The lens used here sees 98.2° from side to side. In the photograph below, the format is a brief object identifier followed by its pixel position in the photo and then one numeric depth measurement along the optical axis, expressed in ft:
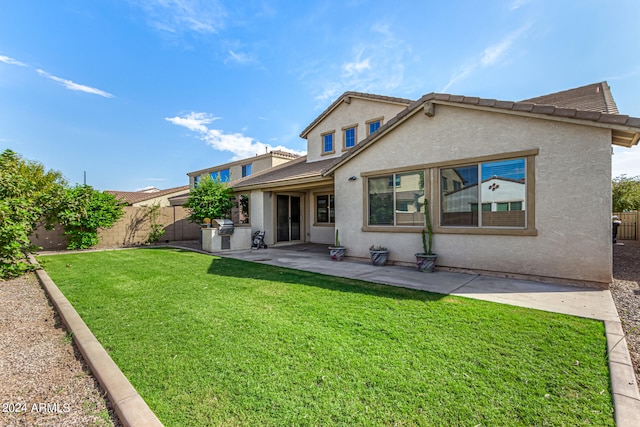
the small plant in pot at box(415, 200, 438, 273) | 24.80
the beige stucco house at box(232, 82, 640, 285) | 19.16
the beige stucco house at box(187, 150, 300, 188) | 74.64
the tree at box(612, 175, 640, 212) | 66.33
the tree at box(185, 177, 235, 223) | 43.70
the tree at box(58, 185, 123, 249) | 40.42
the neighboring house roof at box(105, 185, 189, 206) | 96.89
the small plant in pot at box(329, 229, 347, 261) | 31.91
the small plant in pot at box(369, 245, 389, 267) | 28.19
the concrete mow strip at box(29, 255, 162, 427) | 7.09
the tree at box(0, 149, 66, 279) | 22.52
